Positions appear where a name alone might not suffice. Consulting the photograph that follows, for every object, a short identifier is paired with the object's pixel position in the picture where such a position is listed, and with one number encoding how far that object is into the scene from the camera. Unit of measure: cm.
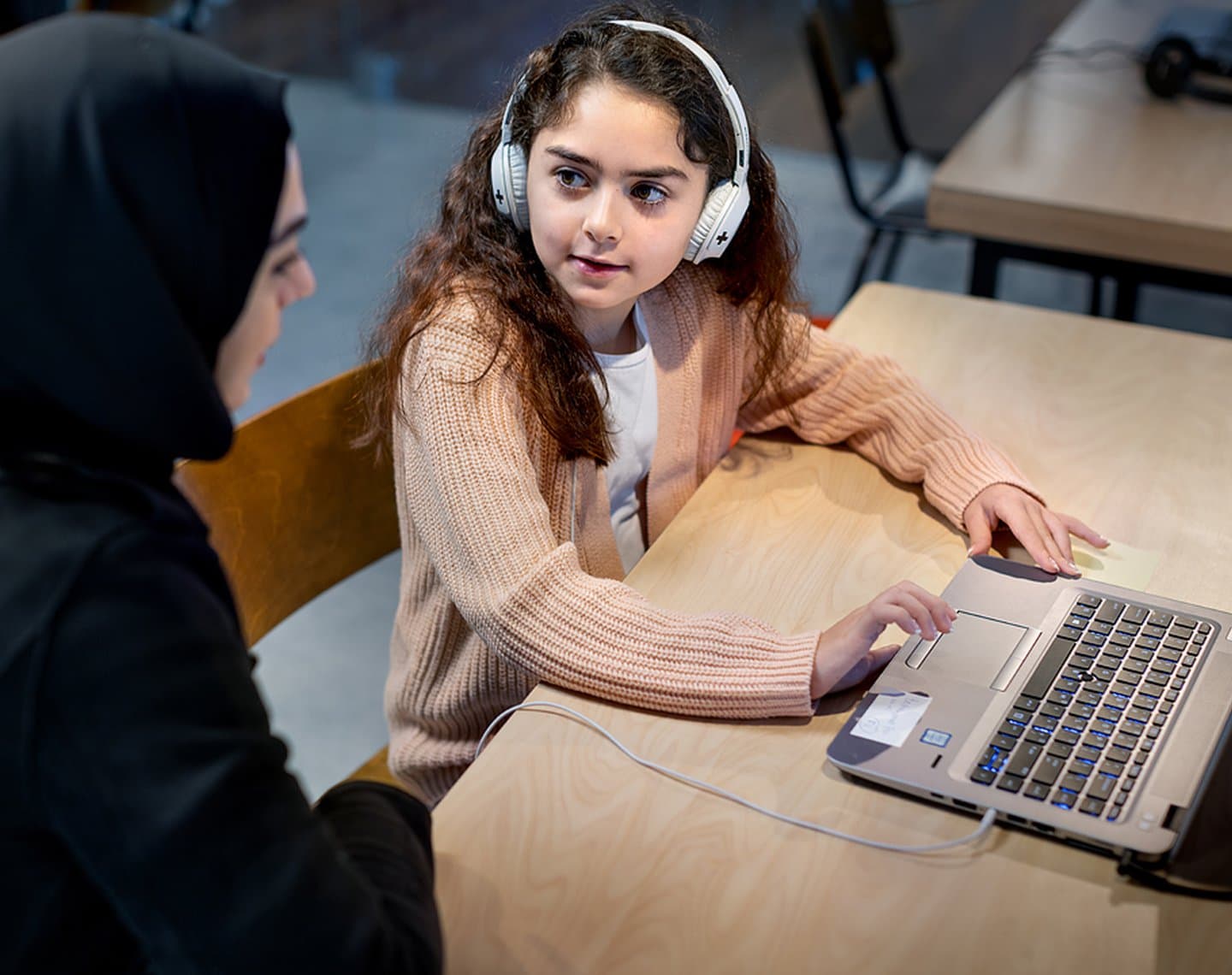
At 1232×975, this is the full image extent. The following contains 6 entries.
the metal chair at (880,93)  249
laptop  87
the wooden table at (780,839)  81
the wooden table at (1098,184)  194
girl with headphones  102
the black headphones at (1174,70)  241
